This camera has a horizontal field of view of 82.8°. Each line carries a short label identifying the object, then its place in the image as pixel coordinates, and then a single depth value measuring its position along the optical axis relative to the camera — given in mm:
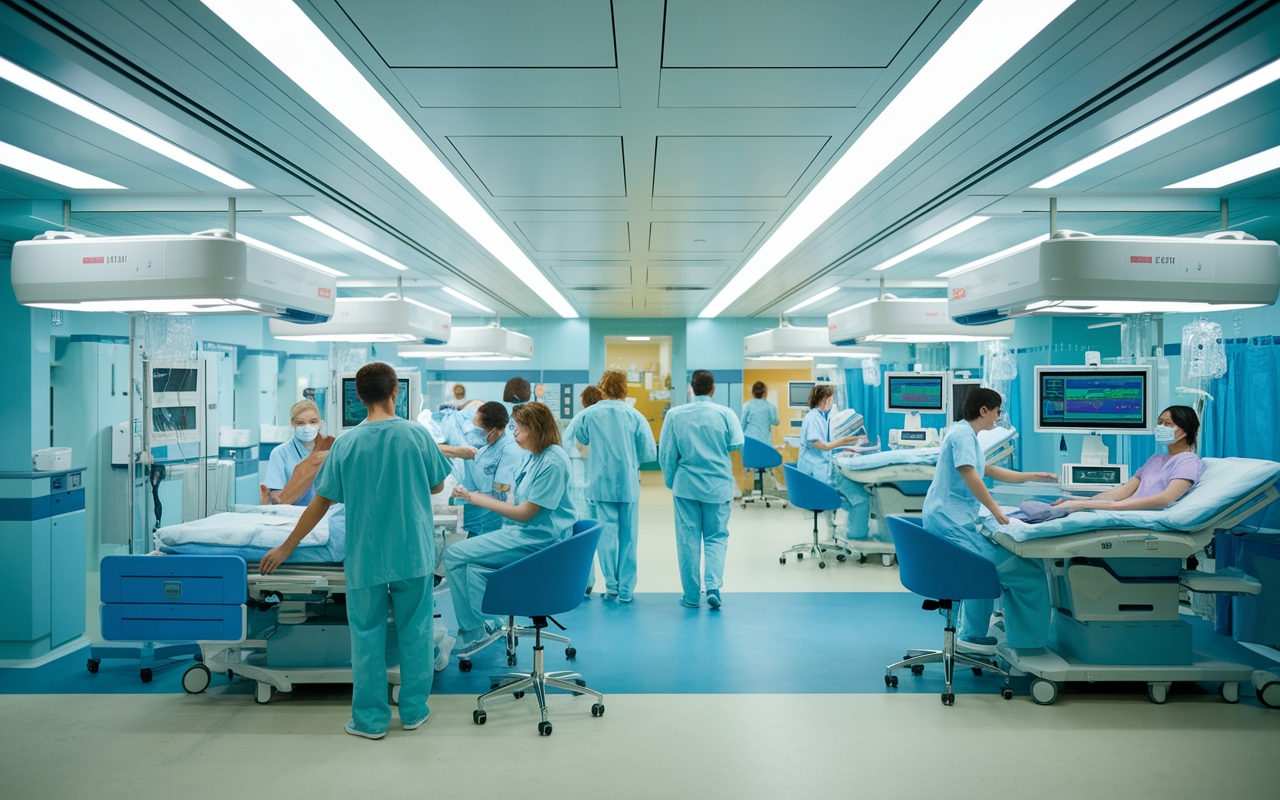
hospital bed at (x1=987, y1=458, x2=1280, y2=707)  3303
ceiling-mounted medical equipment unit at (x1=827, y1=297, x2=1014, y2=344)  5605
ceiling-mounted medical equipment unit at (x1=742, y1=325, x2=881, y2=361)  8156
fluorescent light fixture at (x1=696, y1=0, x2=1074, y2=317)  2082
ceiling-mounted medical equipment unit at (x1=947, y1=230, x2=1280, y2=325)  3234
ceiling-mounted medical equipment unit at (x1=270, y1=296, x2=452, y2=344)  5191
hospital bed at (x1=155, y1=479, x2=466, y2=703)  3334
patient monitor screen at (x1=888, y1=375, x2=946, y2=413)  6844
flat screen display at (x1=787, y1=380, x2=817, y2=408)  10117
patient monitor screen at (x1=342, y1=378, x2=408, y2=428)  4691
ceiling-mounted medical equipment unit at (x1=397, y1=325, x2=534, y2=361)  7715
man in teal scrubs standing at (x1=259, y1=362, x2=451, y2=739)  3002
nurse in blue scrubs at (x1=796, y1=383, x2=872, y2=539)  6918
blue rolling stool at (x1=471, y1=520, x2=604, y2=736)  3094
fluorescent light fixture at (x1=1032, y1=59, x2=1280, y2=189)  2463
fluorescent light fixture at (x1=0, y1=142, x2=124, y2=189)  3191
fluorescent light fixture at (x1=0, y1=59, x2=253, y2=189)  2410
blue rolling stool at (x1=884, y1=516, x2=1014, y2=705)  3340
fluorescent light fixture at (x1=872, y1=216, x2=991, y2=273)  4672
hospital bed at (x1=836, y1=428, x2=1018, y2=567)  5902
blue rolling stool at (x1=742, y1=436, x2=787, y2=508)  8492
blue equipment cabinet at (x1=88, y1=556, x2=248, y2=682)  3227
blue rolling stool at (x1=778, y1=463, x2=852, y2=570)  6035
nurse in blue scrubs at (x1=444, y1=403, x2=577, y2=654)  3455
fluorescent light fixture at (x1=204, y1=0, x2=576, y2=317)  2088
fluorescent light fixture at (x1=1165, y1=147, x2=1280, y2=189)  3346
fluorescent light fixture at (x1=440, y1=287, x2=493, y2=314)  7734
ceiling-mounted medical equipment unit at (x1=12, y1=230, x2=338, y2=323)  3143
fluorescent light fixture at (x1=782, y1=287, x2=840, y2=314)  7784
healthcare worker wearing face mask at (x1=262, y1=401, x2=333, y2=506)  4344
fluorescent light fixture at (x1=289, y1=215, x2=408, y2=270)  4609
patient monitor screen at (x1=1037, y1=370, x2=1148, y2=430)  4477
